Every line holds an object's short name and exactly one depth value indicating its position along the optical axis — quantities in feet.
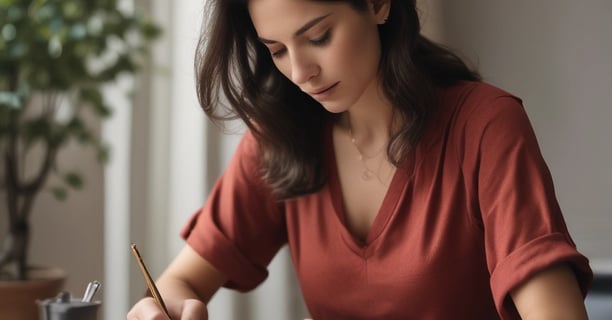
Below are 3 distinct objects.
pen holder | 3.86
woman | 3.83
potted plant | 5.34
